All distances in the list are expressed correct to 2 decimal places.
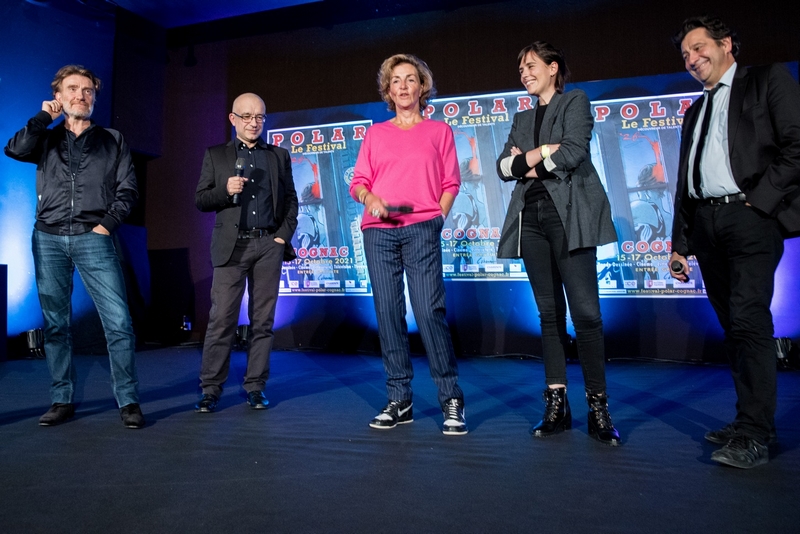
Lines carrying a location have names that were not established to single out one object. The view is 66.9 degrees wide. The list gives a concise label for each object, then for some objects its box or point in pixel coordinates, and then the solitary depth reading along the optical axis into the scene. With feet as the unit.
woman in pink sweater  8.25
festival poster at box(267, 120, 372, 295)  18.65
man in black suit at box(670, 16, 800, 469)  6.49
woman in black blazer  7.56
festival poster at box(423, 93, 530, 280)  17.24
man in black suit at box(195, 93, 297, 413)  10.07
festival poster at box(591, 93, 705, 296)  16.02
